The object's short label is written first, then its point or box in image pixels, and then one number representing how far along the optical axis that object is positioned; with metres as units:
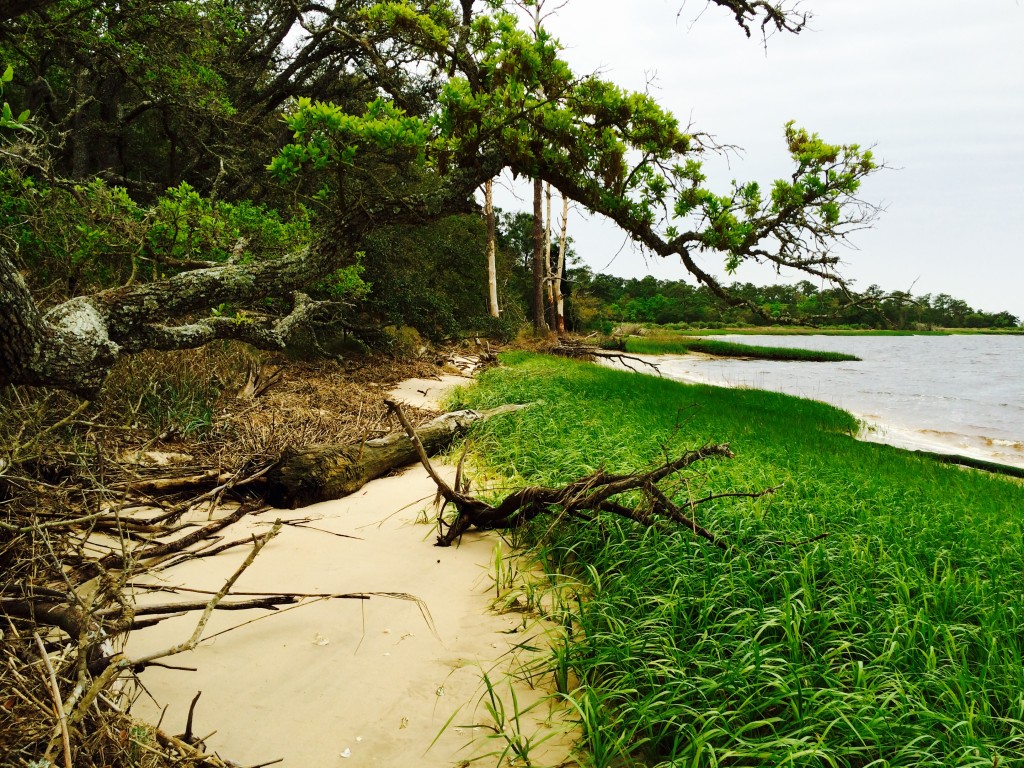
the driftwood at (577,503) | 2.75
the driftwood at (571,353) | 15.70
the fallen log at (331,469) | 4.14
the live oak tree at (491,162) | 4.55
